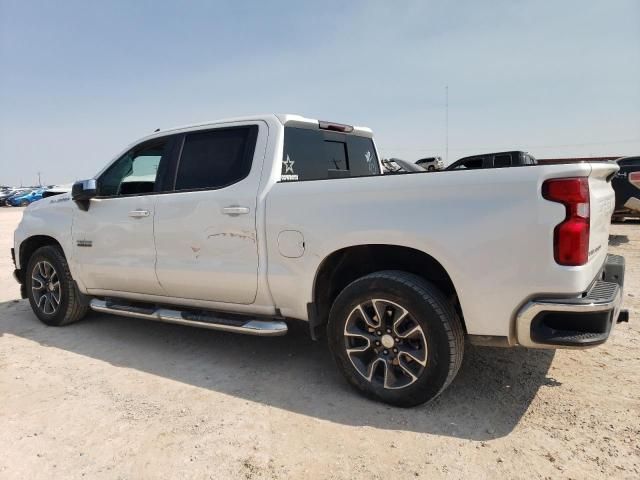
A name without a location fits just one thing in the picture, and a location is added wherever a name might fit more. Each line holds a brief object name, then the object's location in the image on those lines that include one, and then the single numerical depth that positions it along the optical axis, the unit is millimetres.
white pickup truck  2592
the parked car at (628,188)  9312
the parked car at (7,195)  39031
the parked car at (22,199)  38062
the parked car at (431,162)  18484
